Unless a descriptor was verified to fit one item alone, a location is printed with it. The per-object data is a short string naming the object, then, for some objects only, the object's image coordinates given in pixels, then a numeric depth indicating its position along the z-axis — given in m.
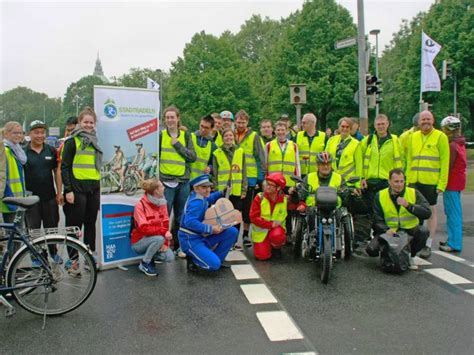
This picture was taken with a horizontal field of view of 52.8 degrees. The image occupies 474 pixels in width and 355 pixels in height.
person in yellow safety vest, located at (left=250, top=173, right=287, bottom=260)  6.65
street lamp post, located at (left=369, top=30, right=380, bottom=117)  29.40
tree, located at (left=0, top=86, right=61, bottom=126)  105.69
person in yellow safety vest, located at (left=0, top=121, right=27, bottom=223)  5.41
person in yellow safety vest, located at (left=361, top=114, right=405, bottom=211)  6.92
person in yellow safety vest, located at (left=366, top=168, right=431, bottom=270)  6.08
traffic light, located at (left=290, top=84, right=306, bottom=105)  12.68
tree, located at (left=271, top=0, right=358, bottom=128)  33.19
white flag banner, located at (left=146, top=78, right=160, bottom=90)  17.63
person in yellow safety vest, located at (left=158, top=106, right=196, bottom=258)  6.65
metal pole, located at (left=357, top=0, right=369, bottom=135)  13.74
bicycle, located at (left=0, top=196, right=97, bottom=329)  4.55
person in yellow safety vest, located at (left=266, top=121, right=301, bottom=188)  7.36
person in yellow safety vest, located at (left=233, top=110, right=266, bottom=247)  7.41
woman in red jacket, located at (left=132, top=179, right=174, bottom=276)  6.09
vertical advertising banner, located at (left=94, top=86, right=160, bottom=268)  6.20
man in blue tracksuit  5.95
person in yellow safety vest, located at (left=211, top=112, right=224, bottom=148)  7.70
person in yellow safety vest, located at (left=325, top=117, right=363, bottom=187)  7.13
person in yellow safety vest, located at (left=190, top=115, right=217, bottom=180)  7.08
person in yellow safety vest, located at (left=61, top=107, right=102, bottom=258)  5.77
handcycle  5.63
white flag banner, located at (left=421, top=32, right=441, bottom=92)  17.92
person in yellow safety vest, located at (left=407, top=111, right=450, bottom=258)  6.72
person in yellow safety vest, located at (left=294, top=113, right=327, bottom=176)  7.66
